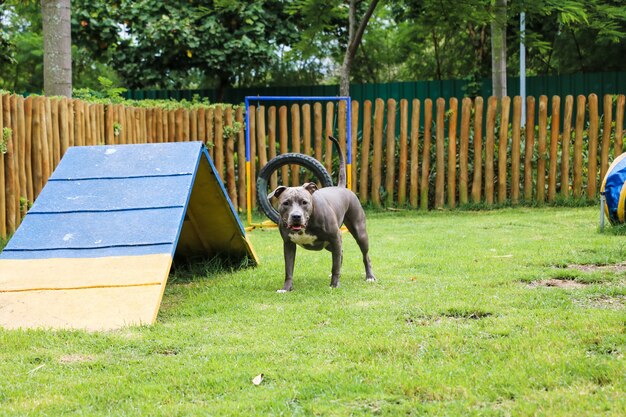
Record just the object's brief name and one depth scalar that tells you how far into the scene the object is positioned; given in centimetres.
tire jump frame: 937
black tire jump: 939
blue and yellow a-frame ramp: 579
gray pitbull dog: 672
